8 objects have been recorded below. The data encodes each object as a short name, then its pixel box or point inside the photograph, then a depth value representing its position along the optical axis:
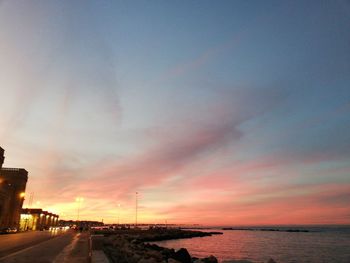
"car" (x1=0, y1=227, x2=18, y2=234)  58.88
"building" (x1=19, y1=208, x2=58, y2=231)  97.25
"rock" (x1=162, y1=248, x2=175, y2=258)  37.02
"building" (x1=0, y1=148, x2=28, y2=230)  77.88
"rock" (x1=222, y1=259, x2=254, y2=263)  24.83
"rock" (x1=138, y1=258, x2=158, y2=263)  24.74
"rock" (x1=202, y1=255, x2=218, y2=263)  32.48
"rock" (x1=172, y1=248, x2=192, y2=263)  35.38
